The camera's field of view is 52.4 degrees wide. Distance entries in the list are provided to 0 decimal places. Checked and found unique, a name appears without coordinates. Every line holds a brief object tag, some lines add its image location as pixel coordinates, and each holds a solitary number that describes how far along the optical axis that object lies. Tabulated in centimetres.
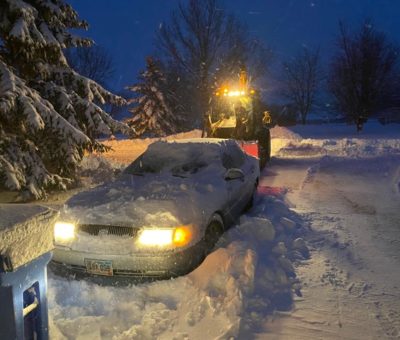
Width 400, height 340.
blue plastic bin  200
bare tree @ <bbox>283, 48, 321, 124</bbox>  6081
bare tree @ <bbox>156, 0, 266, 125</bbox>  3800
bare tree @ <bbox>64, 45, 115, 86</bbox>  5056
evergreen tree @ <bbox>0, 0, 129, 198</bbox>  793
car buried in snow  439
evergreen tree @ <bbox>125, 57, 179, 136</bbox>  3728
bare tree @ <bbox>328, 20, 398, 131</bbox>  3600
